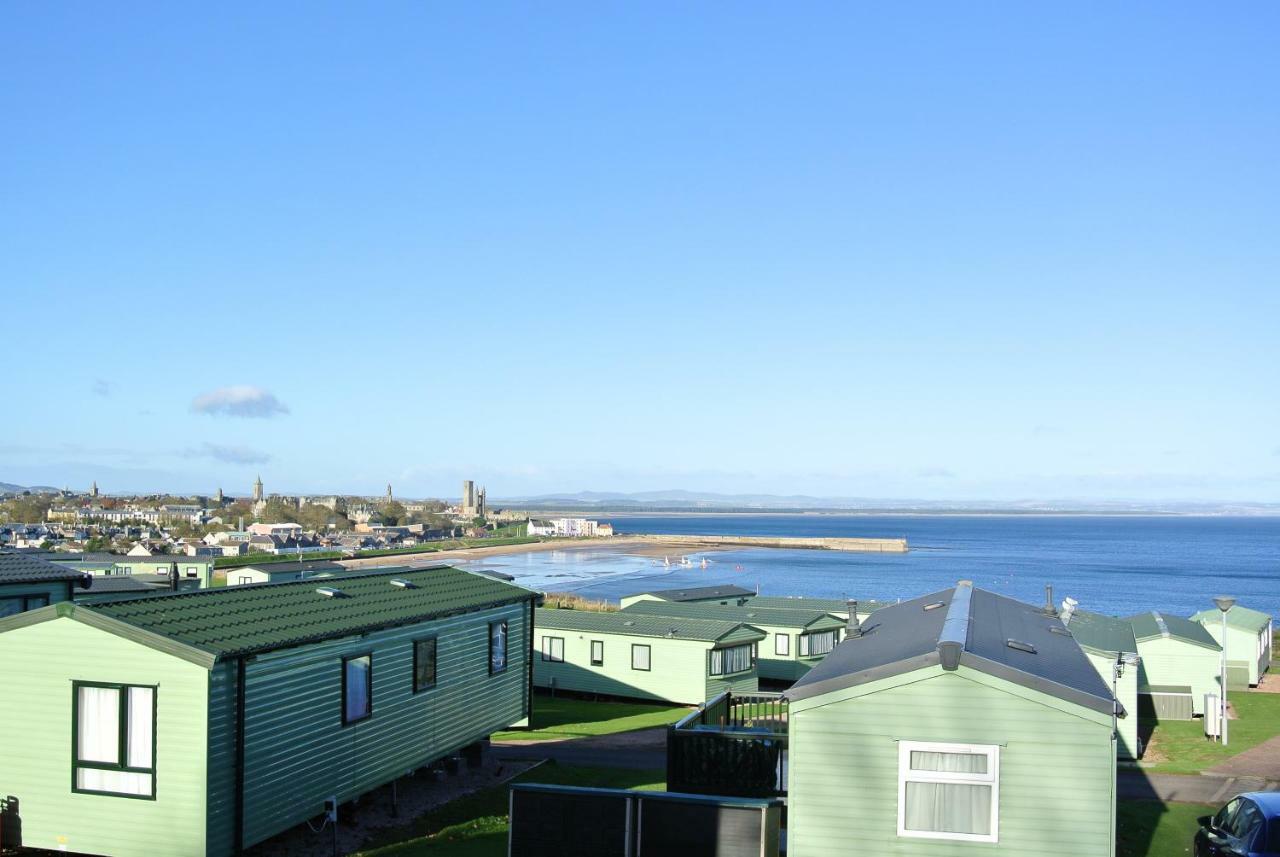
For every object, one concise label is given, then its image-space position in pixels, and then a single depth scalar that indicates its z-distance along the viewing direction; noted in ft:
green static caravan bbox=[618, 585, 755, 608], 132.21
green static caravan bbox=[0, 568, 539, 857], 41.96
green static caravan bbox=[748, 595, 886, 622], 123.85
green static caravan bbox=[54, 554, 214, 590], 153.69
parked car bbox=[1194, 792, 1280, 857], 37.42
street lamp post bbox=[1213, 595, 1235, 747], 84.58
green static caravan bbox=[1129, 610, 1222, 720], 92.89
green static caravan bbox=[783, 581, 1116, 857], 35.42
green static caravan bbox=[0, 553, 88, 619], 65.57
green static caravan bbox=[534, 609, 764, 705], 100.68
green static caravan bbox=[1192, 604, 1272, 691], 112.06
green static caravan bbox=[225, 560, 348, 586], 148.77
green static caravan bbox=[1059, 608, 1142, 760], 75.29
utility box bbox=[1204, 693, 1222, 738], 83.20
